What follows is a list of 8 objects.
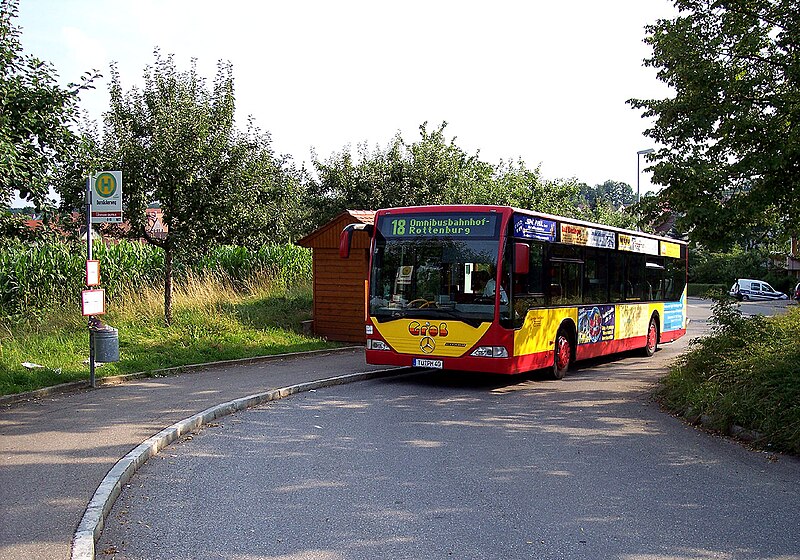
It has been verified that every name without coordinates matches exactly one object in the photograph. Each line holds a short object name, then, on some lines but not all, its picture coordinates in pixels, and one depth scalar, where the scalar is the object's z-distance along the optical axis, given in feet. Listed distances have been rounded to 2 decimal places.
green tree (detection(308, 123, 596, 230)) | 91.86
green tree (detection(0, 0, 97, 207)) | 34.30
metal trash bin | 41.68
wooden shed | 62.95
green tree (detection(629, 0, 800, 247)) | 43.39
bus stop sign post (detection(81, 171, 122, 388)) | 40.06
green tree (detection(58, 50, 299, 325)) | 54.75
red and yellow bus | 43.65
